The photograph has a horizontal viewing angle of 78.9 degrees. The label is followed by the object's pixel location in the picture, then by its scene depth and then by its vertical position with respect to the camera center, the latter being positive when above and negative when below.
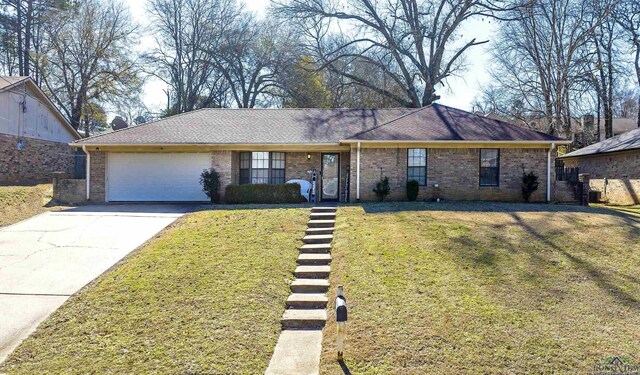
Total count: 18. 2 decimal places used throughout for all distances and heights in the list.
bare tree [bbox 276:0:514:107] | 25.70 +9.92
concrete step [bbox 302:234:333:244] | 8.59 -1.21
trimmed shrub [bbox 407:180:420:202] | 13.90 -0.14
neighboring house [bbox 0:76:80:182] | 17.95 +2.32
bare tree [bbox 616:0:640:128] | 23.59 +10.77
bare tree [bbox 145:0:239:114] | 29.98 +10.86
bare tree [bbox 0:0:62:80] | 25.14 +9.98
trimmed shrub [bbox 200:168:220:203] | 14.68 -0.06
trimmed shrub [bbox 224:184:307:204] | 13.88 -0.36
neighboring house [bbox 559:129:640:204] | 17.77 +1.21
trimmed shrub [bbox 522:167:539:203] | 14.24 +0.15
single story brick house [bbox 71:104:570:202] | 14.27 +1.11
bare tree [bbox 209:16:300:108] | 30.20 +9.89
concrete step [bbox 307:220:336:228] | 9.92 -1.00
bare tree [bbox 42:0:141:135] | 26.95 +8.70
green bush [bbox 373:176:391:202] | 14.06 -0.12
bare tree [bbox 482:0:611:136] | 24.45 +8.91
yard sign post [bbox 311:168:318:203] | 15.17 +0.05
